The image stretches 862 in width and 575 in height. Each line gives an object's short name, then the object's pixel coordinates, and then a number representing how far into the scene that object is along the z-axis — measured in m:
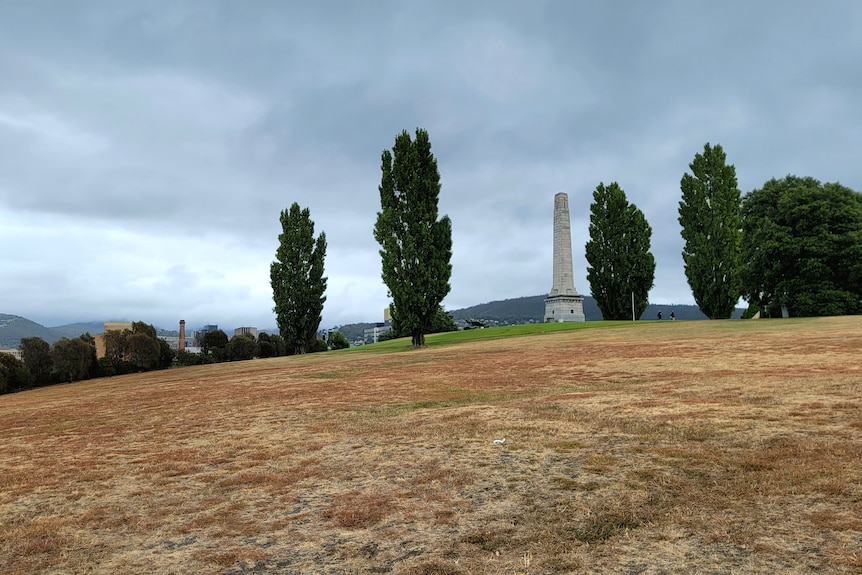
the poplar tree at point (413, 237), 36.09
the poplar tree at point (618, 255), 55.62
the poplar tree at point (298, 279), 48.56
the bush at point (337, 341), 80.69
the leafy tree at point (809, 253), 38.91
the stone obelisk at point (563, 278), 59.78
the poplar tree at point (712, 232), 49.03
